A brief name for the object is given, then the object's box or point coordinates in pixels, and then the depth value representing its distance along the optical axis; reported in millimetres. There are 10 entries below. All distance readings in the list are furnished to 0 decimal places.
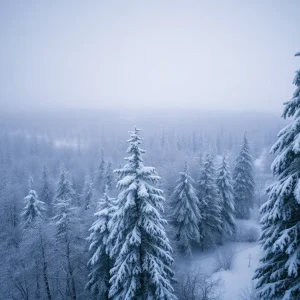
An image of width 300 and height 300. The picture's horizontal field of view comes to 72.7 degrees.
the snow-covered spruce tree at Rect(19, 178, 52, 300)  17250
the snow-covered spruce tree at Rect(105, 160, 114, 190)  50128
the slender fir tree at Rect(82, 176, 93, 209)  43584
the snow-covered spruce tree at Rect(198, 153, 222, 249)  29375
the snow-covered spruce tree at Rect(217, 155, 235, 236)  30984
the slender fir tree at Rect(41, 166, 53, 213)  45419
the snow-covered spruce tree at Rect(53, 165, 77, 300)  17766
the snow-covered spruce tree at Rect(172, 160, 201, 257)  27453
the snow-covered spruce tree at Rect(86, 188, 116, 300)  15812
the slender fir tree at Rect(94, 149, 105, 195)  55406
